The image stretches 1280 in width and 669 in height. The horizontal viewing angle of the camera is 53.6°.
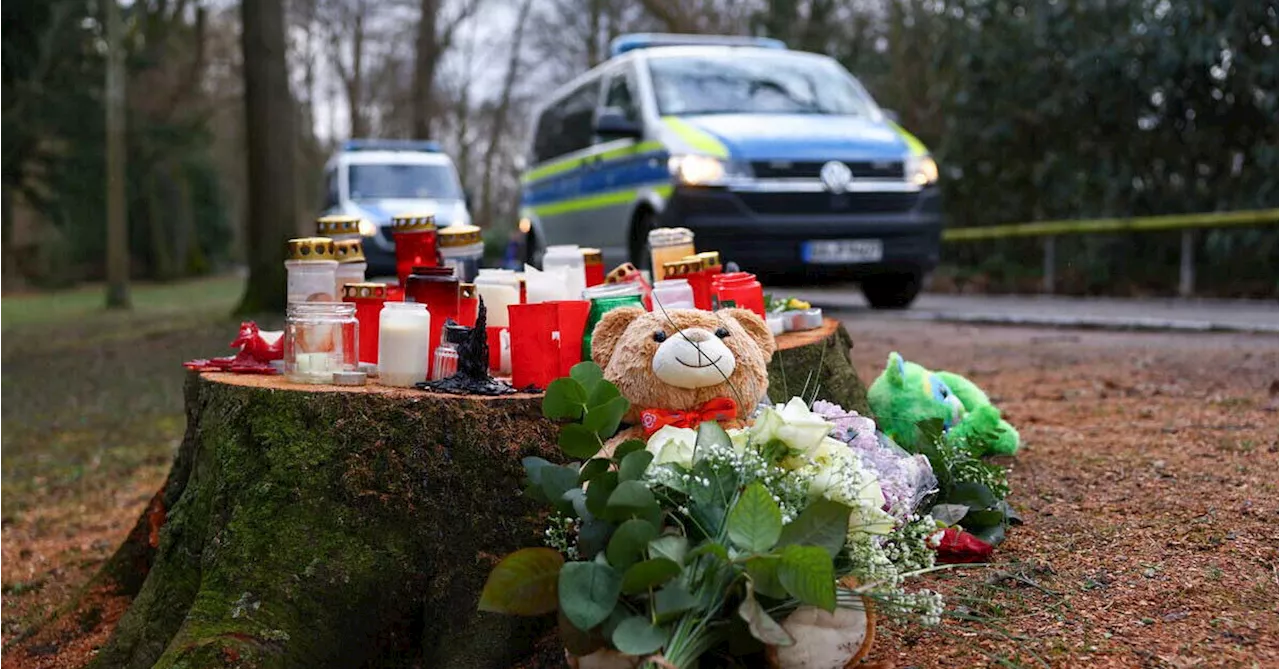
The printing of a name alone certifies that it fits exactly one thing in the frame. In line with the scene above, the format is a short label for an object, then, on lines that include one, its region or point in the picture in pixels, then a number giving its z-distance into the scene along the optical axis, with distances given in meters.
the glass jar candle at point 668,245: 3.85
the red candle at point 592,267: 3.84
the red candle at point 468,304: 3.29
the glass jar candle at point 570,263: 3.61
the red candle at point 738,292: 3.43
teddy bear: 2.70
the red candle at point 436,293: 3.20
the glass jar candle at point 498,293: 3.35
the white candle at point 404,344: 2.97
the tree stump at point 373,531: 2.82
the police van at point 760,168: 8.30
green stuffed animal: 3.81
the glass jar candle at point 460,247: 3.67
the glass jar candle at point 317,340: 3.05
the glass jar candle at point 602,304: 3.12
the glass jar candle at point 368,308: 3.26
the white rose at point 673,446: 2.49
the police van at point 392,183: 17.69
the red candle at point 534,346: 3.01
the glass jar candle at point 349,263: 3.47
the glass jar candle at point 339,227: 3.52
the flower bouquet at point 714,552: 2.19
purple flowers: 2.86
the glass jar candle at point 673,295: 3.13
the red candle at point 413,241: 3.63
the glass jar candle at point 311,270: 3.35
